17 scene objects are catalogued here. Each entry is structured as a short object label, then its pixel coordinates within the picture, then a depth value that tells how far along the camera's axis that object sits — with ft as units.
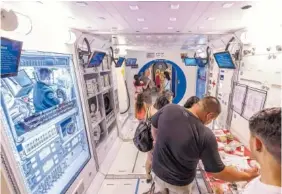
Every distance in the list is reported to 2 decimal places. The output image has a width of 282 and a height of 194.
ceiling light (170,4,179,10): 4.93
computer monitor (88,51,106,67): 8.79
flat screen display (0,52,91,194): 4.78
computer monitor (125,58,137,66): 21.09
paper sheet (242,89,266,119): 7.30
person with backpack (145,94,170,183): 9.40
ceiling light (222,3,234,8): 4.84
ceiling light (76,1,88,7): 4.69
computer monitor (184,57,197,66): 19.55
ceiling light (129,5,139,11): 5.02
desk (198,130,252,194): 5.76
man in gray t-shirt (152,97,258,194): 4.81
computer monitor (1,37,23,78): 3.81
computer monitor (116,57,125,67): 14.16
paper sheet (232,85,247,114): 9.00
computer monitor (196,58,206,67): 15.72
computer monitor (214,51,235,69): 8.91
